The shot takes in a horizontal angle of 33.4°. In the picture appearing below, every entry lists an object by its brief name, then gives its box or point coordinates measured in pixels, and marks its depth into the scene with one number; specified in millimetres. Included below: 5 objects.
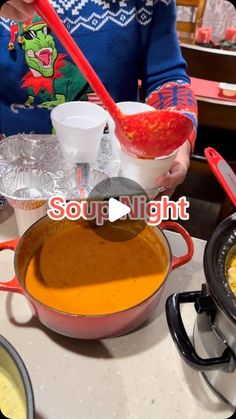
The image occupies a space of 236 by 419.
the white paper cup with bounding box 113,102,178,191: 651
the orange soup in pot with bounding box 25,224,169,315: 639
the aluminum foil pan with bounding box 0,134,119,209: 701
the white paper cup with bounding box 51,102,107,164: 674
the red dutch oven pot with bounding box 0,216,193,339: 579
